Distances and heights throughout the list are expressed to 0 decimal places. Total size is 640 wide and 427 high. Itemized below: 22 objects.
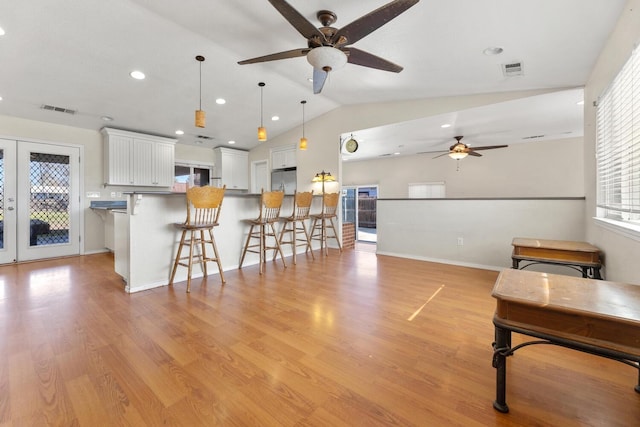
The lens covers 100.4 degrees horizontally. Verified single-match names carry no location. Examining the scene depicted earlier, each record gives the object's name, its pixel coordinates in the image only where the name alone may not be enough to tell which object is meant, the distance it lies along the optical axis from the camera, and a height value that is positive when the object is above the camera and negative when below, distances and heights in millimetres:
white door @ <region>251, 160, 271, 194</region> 6922 +939
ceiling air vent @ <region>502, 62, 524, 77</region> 2843 +1566
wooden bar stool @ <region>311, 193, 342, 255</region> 4773 -157
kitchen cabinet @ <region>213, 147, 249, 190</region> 6789 +1157
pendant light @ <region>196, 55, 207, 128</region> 3014 +1061
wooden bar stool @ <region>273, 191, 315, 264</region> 4105 -104
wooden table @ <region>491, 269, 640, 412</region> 1023 -439
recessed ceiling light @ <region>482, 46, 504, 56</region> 2585 +1591
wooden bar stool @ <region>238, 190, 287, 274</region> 3568 -131
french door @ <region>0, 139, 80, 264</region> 4262 +178
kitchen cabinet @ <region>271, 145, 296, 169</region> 6254 +1309
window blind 1769 +515
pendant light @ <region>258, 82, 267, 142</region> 3865 +1139
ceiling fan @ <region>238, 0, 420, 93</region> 1881 +1411
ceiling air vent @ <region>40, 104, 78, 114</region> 4148 +1631
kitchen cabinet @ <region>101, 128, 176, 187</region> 5051 +1061
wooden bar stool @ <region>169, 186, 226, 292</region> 2852 -132
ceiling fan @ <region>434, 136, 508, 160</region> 5457 +1258
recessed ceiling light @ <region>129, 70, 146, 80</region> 3618 +1881
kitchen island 2820 -311
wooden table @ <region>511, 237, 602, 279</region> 2326 -393
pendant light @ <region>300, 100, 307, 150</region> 4832 +1228
